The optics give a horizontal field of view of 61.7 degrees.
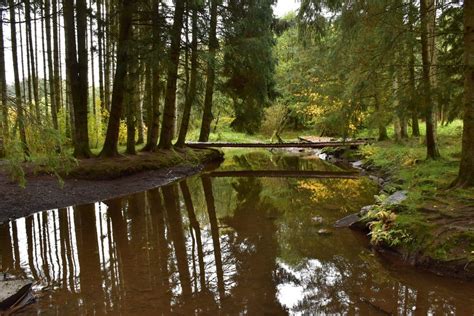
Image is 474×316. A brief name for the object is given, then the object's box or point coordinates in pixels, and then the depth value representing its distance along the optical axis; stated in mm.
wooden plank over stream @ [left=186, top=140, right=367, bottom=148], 17516
